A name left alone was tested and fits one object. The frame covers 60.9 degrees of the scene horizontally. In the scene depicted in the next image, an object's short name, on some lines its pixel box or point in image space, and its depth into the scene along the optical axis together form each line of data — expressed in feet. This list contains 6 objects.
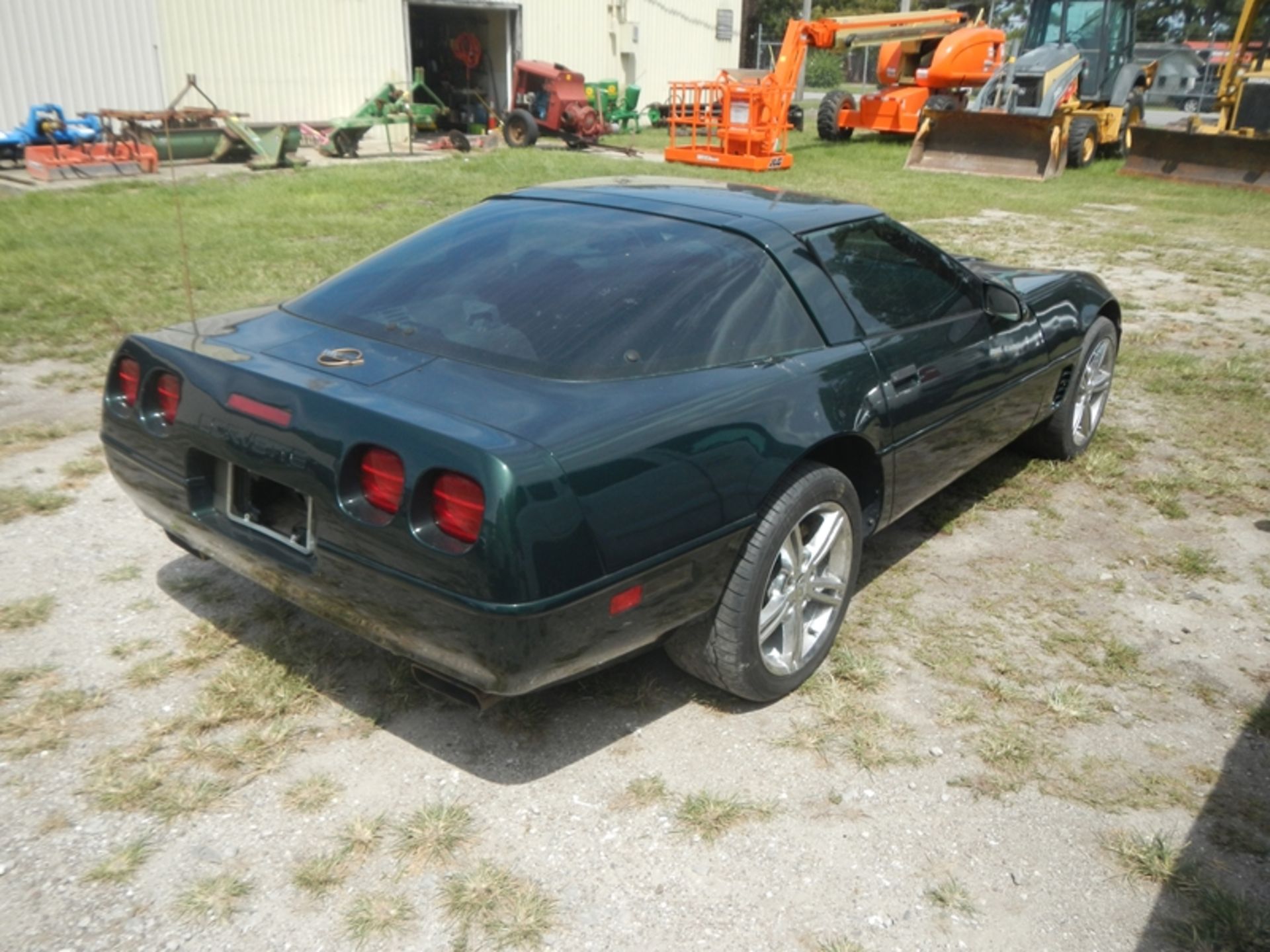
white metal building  49.19
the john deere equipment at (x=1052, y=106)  54.65
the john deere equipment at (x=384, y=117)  53.78
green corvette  7.97
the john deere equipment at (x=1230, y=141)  51.26
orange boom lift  53.31
